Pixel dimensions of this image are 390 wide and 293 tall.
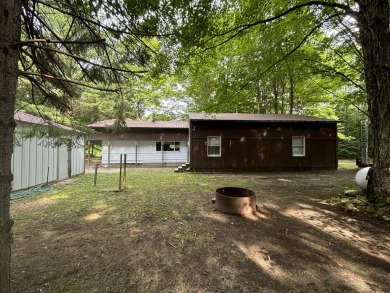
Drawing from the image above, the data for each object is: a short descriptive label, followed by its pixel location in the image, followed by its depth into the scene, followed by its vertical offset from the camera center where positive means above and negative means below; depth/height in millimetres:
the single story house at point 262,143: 13922 +533
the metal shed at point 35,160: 7535 -450
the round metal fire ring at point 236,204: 5141 -1383
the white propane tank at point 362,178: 6638 -906
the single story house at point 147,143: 18380 +683
